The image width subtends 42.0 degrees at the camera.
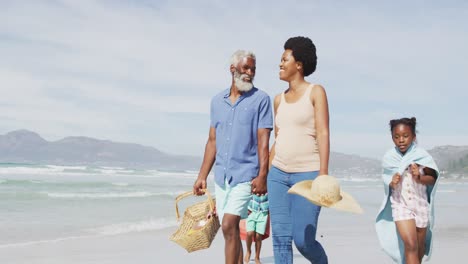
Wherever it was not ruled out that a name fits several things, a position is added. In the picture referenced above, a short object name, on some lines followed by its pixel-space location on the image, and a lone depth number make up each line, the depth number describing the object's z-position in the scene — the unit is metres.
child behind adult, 5.89
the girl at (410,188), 4.27
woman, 3.82
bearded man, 4.34
